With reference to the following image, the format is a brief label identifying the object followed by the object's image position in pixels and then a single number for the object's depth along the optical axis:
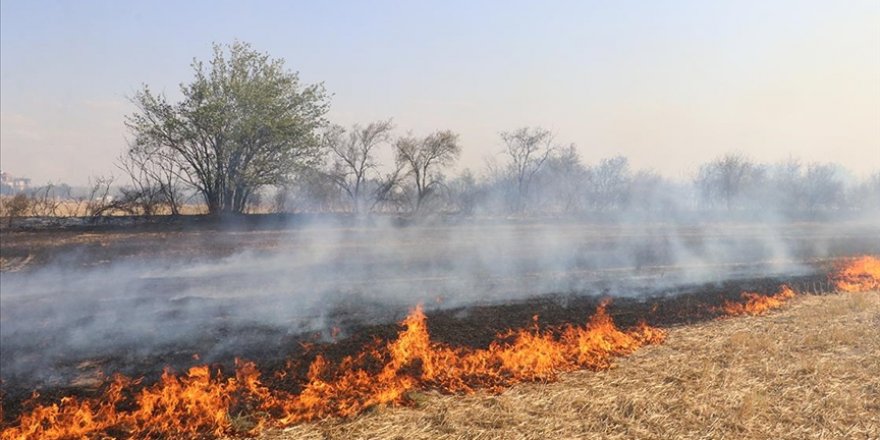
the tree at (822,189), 43.12
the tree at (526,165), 43.81
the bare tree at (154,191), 21.03
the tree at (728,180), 42.28
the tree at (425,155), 38.44
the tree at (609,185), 36.69
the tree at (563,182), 37.31
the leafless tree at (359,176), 38.50
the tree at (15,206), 17.79
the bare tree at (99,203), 19.53
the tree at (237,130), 22.06
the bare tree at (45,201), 19.61
